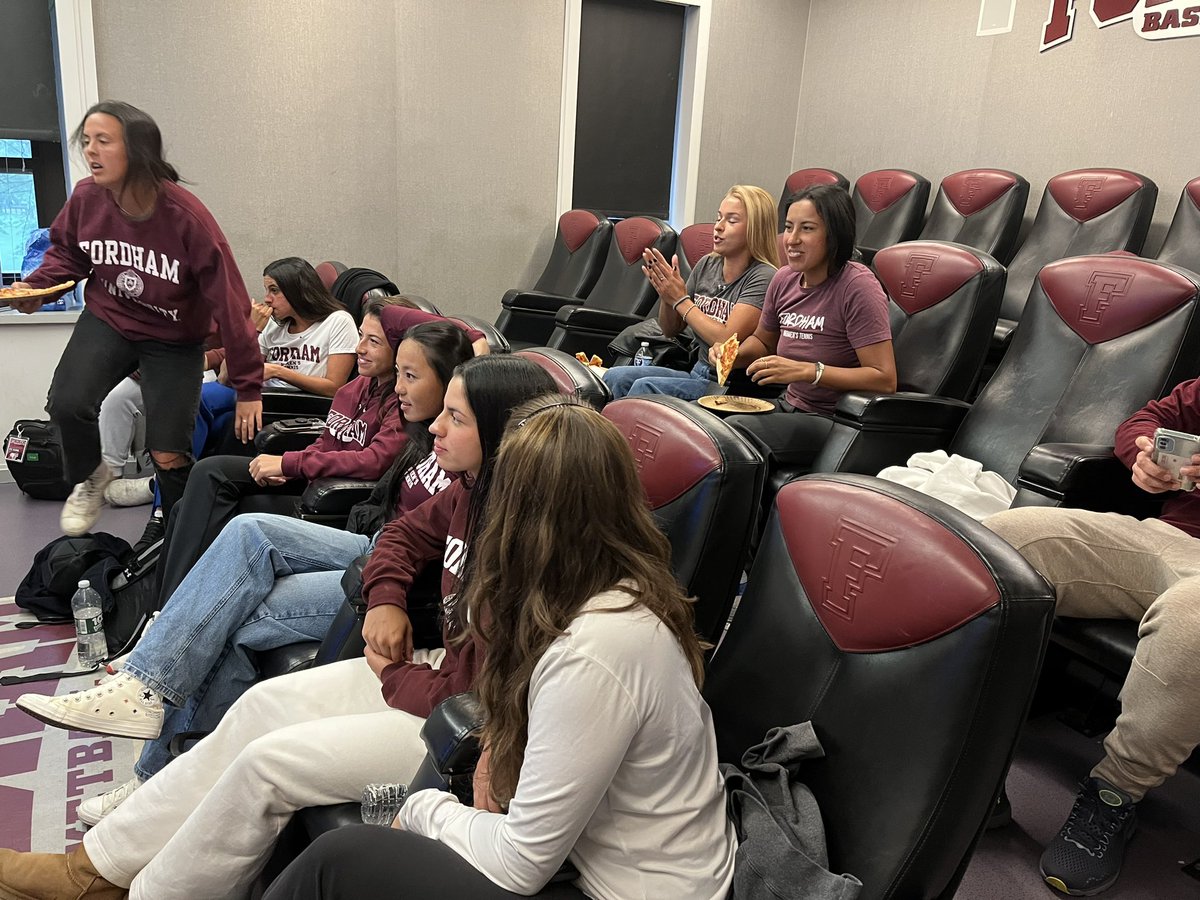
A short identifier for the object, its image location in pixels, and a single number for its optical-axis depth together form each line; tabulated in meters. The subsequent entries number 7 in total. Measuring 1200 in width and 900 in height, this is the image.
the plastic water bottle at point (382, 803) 1.22
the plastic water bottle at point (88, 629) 2.32
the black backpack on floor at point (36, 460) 3.55
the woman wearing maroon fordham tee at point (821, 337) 2.51
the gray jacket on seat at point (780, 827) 0.96
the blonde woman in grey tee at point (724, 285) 3.02
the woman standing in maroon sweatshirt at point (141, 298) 2.43
